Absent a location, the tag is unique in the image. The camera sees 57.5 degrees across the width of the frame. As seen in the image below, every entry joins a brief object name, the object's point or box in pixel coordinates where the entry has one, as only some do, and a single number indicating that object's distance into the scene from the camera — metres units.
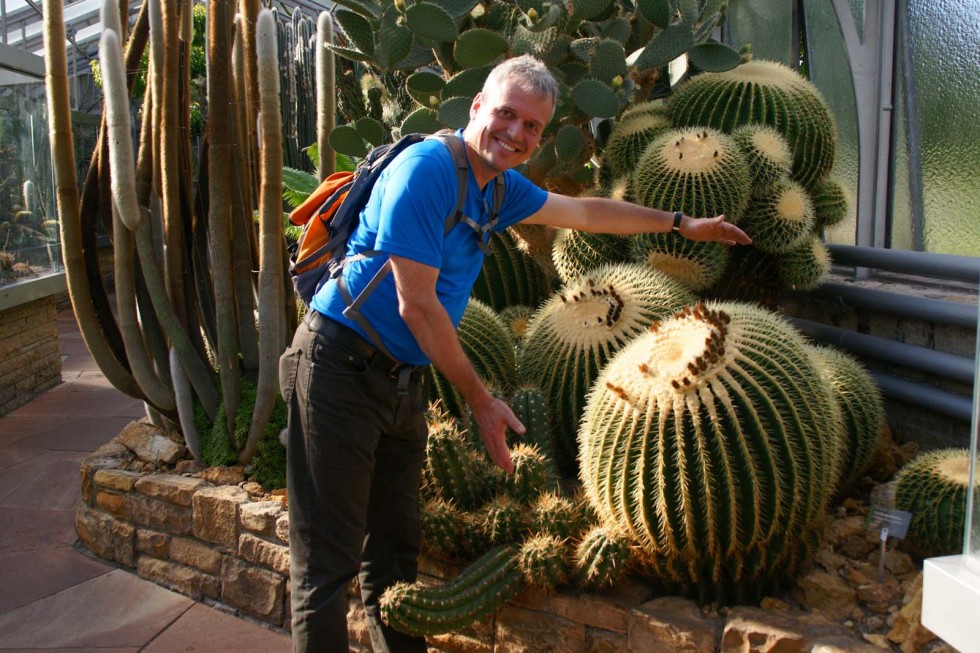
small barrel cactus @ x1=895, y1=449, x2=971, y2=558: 2.77
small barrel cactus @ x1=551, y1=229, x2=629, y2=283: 4.08
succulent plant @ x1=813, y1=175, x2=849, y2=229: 4.34
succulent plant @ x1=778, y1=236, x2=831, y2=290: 3.96
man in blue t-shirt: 2.25
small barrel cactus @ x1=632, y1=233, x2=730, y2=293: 3.82
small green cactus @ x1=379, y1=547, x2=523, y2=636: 2.71
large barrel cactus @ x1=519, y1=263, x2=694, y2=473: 3.42
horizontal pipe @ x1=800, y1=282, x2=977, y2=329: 3.62
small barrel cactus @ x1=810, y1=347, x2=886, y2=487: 3.28
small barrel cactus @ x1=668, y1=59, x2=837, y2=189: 4.21
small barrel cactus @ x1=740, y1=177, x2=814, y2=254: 3.87
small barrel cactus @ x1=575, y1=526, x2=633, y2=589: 2.72
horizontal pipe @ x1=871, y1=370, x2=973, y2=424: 3.51
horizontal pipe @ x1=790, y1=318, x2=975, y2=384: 3.56
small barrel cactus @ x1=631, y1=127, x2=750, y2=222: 3.70
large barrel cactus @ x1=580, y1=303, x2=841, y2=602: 2.54
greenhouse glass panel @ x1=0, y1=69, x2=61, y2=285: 6.97
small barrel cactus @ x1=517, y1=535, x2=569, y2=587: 2.78
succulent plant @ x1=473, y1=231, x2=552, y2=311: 4.81
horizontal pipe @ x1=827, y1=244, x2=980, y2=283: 3.64
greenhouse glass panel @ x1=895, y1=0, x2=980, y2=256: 4.47
